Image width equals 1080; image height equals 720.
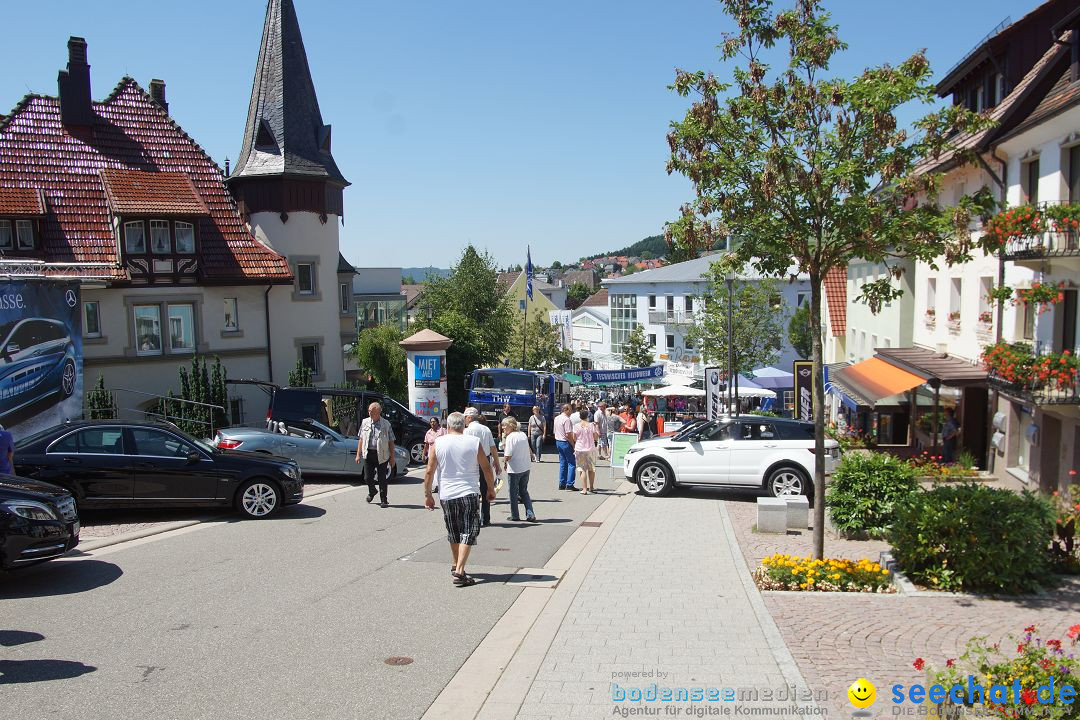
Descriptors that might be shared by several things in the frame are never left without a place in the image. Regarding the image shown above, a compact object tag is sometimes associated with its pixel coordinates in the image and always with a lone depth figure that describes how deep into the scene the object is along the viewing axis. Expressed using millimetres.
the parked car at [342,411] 20547
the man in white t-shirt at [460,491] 8742
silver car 16547
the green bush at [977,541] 8242
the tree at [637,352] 68250
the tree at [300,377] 29516
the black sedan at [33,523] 8438
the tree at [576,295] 143625
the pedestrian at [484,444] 11117
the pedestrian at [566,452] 17625
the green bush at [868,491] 11289
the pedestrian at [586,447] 17188
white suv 15914
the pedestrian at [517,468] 12945
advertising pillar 26578
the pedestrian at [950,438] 21125
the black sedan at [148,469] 11992
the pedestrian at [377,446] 14289
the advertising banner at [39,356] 16656
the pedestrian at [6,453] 10914
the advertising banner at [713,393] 24141
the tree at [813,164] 9312
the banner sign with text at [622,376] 31797
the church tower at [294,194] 31391
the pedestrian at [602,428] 23734
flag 49250
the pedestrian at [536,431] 22656
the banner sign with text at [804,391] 22031
